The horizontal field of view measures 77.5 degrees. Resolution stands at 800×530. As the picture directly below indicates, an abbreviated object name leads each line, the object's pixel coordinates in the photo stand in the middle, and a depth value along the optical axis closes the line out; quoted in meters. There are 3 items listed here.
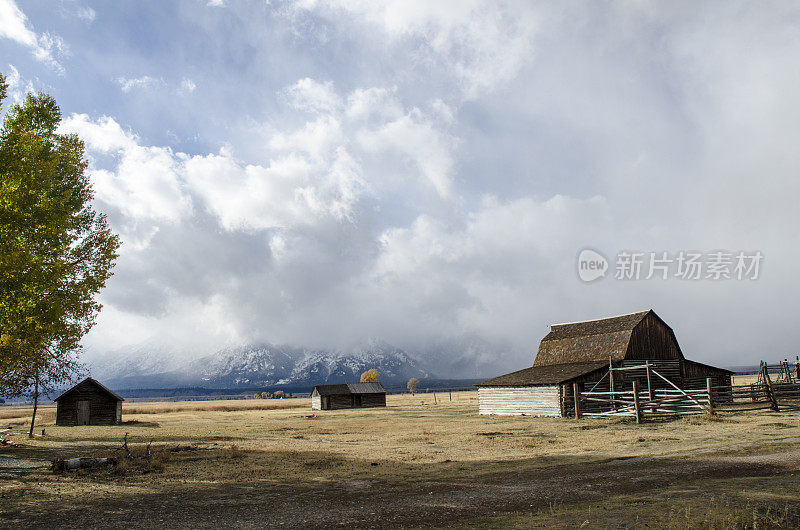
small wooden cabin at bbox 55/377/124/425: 49.91
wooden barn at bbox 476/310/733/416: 40.16
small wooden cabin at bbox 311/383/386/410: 81.50
